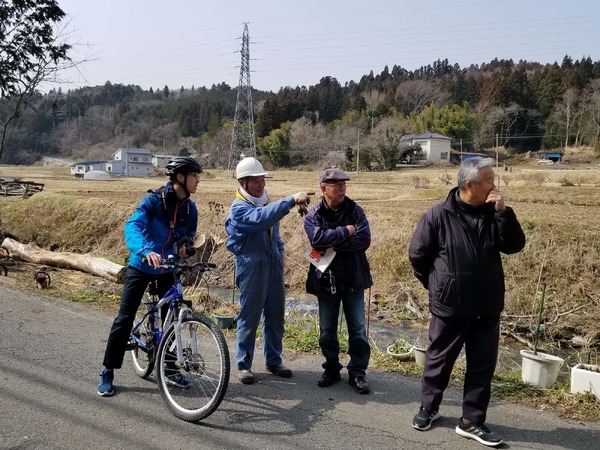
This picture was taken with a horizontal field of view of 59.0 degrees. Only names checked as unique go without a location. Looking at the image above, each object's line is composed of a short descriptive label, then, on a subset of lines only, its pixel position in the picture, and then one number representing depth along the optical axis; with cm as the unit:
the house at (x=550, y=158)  5583
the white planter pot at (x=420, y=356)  515
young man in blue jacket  418
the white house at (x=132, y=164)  7662
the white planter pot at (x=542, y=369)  444
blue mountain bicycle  369
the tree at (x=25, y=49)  1023
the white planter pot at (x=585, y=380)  408
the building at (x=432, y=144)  5934
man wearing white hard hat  434
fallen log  929
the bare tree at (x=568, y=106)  6241
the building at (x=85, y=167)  6628
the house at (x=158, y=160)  8619
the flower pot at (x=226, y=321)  627
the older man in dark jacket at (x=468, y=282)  346
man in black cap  429
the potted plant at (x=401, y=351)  529
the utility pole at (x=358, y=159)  5227
